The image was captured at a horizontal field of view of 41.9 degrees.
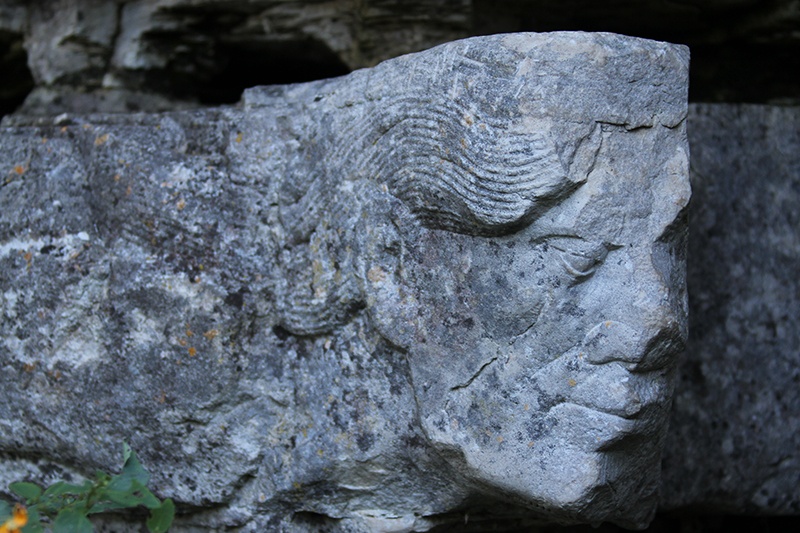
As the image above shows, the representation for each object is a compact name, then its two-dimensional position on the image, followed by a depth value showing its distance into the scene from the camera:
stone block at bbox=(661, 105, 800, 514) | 1.97
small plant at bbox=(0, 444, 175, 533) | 1.29
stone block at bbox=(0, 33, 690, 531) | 1.43
